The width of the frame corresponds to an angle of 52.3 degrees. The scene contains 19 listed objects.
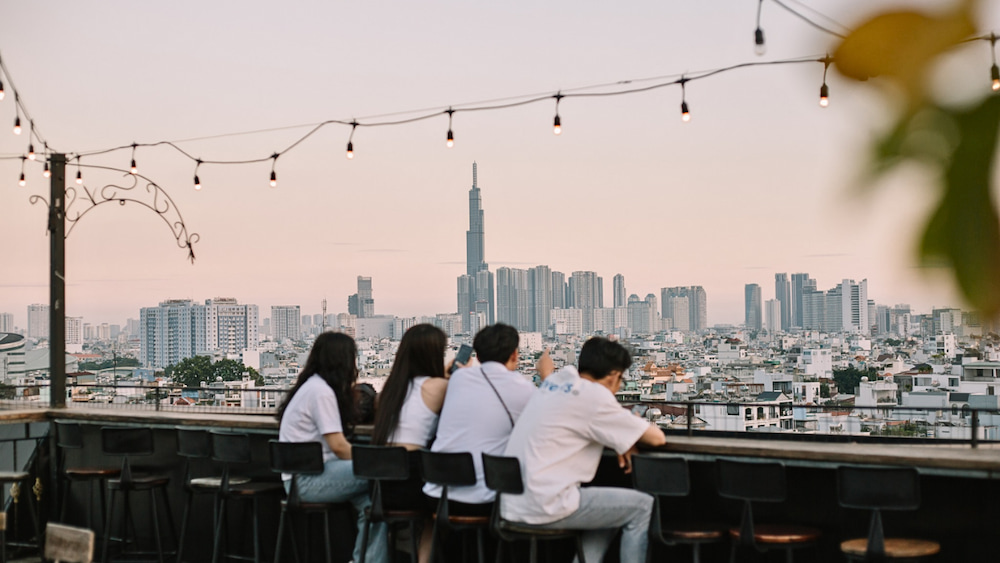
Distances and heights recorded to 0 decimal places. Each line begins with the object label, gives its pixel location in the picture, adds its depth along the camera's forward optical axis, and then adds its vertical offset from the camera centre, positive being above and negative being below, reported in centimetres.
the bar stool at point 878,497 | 349 -64
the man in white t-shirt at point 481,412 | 421 -41
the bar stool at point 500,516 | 384 -77
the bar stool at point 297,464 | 453 -66
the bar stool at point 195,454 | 518 -71
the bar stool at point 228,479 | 494 -80
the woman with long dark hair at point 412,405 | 448 -40
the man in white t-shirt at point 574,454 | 387 -54
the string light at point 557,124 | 686 +128
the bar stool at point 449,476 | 405 -65
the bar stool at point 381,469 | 427 -65
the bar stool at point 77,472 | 560 -85
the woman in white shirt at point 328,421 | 465 -48
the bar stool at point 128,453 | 540 -73
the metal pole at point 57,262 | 676 +38
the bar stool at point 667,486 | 388 -67
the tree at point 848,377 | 4662 -314
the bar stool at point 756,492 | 372 -67
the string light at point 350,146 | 764 +128
